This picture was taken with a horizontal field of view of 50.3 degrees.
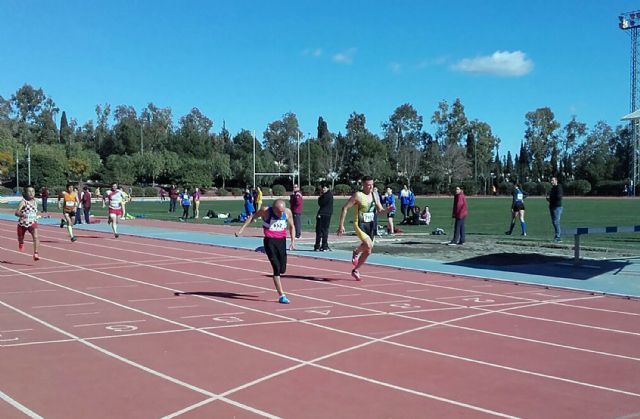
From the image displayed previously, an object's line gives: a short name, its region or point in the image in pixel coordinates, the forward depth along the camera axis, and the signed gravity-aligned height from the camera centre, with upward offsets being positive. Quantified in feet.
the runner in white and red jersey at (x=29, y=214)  53.78 -1.52
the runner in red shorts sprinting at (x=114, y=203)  77.00 -1.01
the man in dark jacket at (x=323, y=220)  61.67 -2.51
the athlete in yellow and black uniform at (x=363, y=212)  42.50 -1.33
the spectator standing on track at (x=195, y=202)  118.42 -1.50
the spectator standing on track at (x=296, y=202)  70.72 -0.97
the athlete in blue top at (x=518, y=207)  76.38 -1.84
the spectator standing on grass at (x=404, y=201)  101.30 -1.39
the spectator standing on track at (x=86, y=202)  107.65 -1.30
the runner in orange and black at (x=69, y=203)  75.97 -0.96
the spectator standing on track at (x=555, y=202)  68.64 -1.18
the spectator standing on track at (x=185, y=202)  116.16 -1.45
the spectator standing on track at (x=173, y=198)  143.23 -0.93
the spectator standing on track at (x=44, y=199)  142.72 -0.91
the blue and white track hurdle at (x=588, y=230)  48.16 -2.93
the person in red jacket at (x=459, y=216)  65.72 -2.39
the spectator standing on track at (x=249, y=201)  97.02 -1.15
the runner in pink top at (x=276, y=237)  35.24 -2.29
